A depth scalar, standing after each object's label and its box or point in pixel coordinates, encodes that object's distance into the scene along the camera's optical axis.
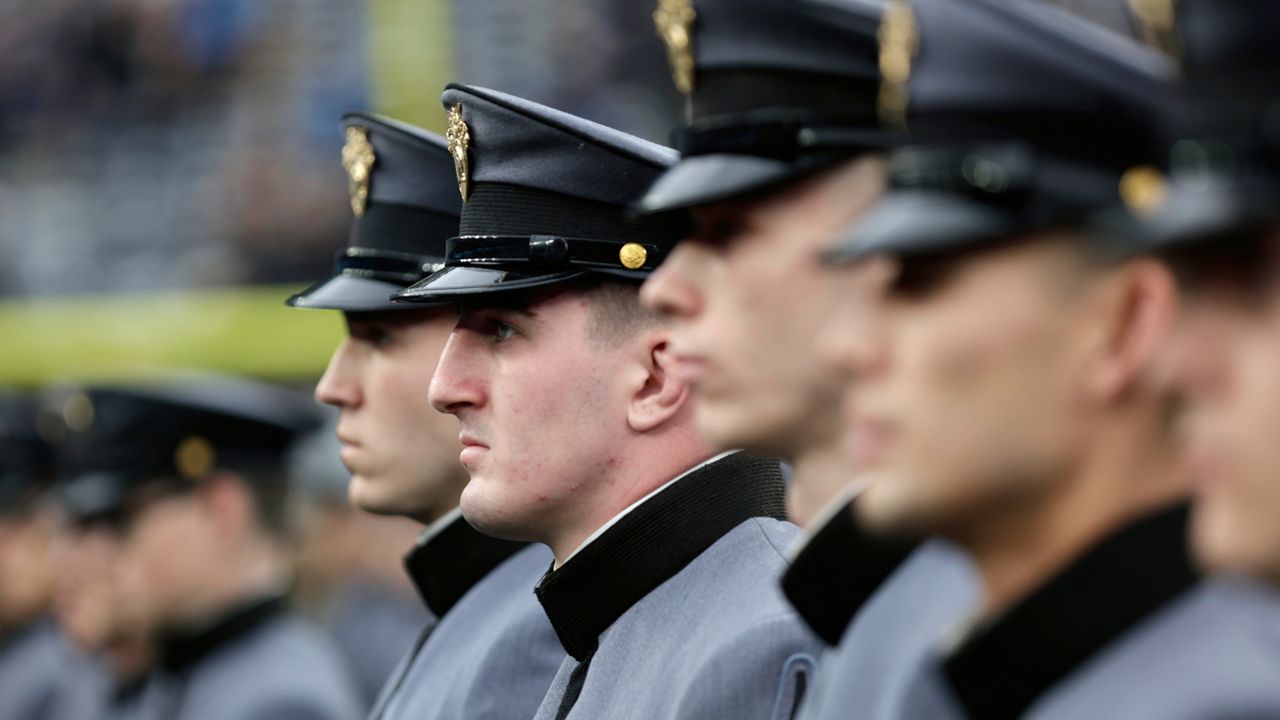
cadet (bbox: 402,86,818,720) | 6.33
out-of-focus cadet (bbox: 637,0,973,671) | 4.74
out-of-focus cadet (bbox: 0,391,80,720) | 18.08
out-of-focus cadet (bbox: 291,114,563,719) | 8.21
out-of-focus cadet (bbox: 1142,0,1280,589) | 3.29
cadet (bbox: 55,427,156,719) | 12.17
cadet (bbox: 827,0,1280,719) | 3.70
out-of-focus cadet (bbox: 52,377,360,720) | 10.84
